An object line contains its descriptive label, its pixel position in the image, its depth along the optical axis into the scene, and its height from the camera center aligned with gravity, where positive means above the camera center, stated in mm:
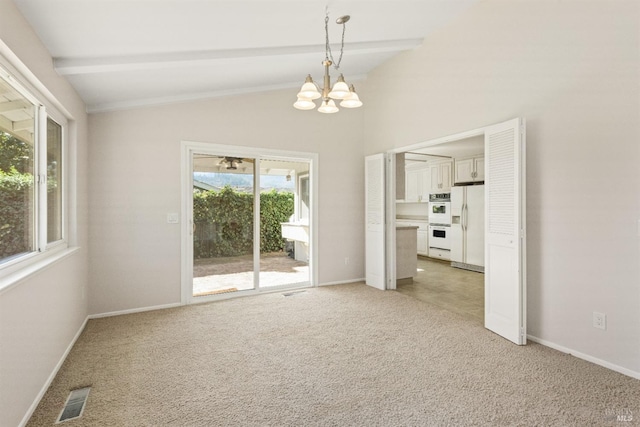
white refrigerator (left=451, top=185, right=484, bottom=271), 6477 -275
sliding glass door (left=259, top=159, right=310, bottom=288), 5688 -170
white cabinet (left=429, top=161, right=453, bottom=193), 7520 +863
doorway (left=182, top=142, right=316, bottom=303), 4289 -117
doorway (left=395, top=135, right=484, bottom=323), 5047 -147
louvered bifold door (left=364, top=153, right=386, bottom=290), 4949 -96
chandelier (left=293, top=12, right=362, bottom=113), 2625 +987
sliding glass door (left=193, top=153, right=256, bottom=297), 4414 -127
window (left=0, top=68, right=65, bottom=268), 1977 +294
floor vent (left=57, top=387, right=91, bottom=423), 2002 -1221
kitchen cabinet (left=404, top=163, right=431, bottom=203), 8141 +790
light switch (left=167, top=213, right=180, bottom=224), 4129 -36
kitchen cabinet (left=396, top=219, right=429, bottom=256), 7957 -576
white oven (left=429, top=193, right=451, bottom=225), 7270 +121
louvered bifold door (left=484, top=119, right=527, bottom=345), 3039 -176
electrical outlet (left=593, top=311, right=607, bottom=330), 2637 -875
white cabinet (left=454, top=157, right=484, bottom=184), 6773 +928
